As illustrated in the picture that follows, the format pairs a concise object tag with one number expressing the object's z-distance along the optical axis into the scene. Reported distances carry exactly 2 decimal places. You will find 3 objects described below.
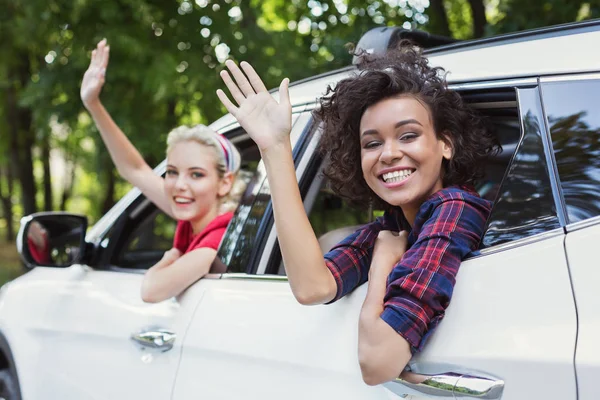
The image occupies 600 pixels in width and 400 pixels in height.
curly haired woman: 1.61
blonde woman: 2.84
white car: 1.44
